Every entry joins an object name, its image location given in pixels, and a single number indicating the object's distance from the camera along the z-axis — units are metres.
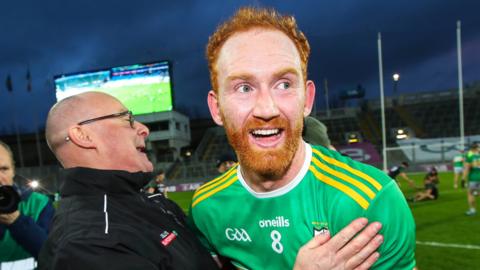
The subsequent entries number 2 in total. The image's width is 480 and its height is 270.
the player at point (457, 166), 17.94
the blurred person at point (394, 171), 11.67
